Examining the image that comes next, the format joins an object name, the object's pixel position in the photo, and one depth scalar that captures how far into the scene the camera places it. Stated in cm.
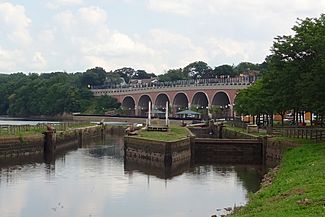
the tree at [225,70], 18812
